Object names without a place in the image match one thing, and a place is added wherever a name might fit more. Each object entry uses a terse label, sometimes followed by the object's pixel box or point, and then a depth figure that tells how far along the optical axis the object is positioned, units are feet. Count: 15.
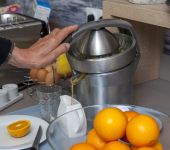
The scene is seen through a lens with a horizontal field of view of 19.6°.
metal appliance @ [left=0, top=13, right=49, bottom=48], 6.61
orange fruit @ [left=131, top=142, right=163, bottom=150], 3.93
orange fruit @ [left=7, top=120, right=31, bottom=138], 4.93
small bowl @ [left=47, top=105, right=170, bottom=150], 4.32
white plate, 4.79
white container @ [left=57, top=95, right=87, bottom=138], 4.63
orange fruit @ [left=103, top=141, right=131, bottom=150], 3.93
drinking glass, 5.41
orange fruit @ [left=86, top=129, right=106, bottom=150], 4.14
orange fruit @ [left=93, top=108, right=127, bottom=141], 4.02
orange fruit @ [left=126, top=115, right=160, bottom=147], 3.92
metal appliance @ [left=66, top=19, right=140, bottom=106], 4.81
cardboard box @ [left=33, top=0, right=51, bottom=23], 7.65
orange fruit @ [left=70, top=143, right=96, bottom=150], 4.07
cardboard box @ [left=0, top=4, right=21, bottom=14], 8.12
